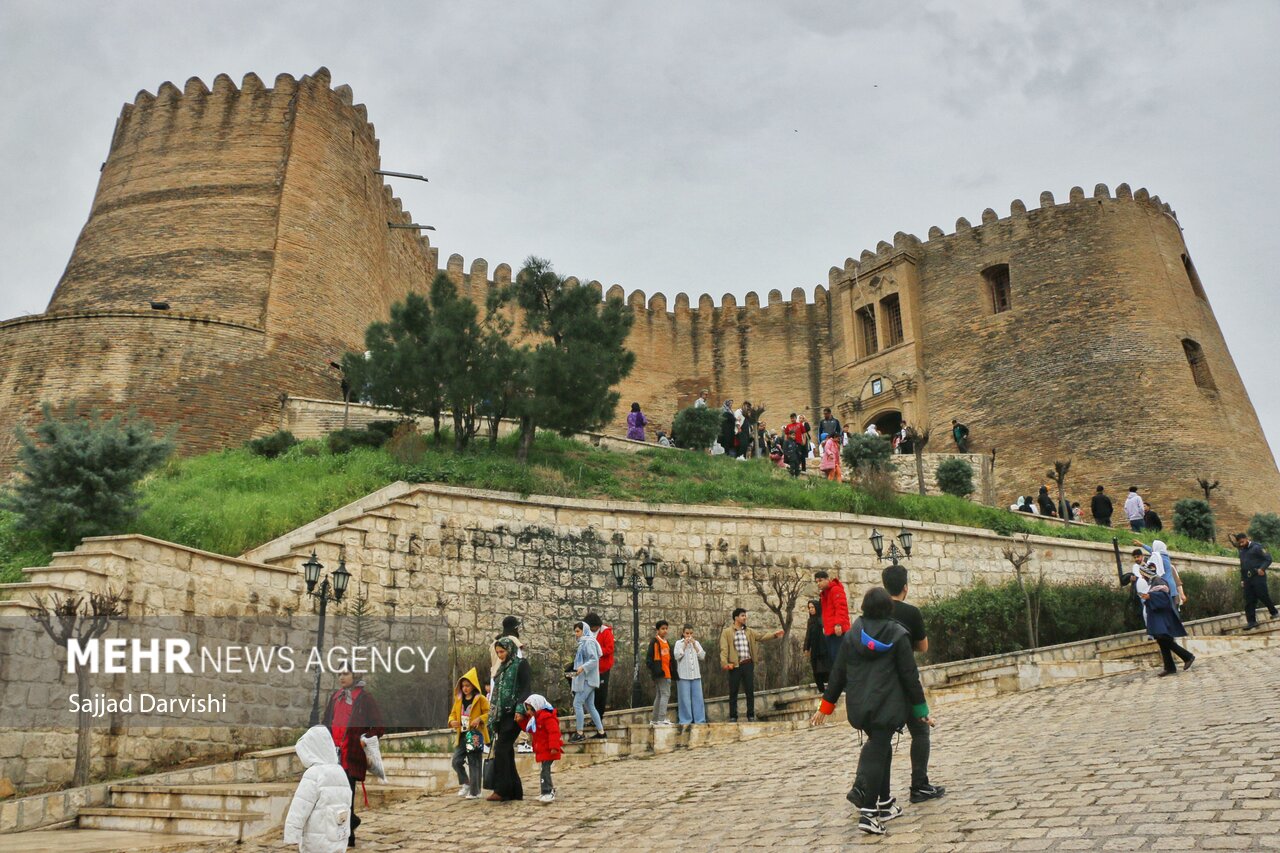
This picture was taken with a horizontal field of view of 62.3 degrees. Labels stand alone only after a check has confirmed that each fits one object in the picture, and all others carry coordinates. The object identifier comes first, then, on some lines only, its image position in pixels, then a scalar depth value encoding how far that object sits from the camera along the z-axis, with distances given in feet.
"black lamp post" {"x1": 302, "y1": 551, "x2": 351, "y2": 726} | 33.32
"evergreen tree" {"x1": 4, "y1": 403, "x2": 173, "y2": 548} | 37.58
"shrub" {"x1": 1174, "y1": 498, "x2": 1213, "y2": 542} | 66.90
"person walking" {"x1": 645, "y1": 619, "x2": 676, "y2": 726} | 31.78
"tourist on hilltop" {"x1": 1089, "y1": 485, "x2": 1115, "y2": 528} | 65.46
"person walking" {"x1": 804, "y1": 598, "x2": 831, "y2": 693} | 32.17
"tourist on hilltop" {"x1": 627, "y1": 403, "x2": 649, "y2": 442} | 71.15
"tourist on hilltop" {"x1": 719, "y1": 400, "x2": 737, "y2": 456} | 68.80
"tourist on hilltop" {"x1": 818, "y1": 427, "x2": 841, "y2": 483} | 61.41
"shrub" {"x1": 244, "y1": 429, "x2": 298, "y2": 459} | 55.57
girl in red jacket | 22.27
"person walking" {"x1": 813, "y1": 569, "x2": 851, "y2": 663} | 30.73
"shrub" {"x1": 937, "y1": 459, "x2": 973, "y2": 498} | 67.26
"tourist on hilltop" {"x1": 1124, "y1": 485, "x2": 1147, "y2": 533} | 65.10
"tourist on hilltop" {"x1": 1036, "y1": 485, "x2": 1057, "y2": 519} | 68.39
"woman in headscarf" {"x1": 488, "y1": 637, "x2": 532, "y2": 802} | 22.29
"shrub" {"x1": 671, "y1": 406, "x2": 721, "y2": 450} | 67.92
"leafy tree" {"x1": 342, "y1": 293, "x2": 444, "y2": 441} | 54.24
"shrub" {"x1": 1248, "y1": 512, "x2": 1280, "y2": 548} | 68.33
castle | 62.08
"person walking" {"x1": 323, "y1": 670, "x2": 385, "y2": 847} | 21.25
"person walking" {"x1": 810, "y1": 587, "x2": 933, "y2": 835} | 15.84
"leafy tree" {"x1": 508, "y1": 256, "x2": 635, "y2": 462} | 53.57
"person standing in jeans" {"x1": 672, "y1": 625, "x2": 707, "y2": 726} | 31.14
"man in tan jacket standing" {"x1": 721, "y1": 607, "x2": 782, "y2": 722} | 32.45
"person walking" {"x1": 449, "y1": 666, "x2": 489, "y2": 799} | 23.09
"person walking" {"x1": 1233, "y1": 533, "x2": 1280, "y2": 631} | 37.76
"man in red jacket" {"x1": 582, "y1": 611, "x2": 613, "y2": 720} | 32.50
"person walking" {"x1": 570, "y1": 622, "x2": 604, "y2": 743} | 29.25
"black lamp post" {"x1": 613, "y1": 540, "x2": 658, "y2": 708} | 36.01
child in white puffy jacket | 15.52
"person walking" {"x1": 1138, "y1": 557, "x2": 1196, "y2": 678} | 29.99
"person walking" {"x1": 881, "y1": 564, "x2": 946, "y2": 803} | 17.02
